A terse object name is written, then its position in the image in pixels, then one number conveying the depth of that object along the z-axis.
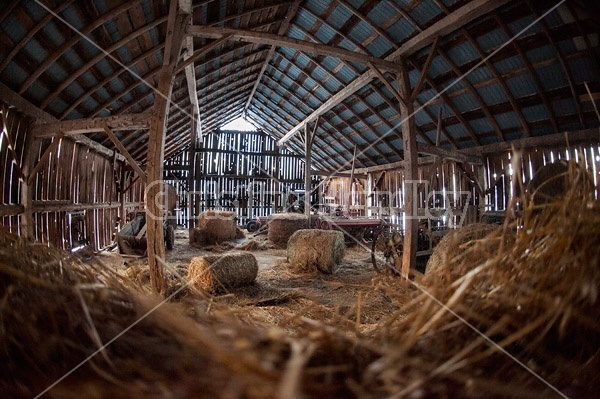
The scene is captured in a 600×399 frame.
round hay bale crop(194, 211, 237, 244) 9.25
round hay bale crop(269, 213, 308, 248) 9.29
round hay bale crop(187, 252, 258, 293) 4.16
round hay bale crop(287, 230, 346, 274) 5.75
